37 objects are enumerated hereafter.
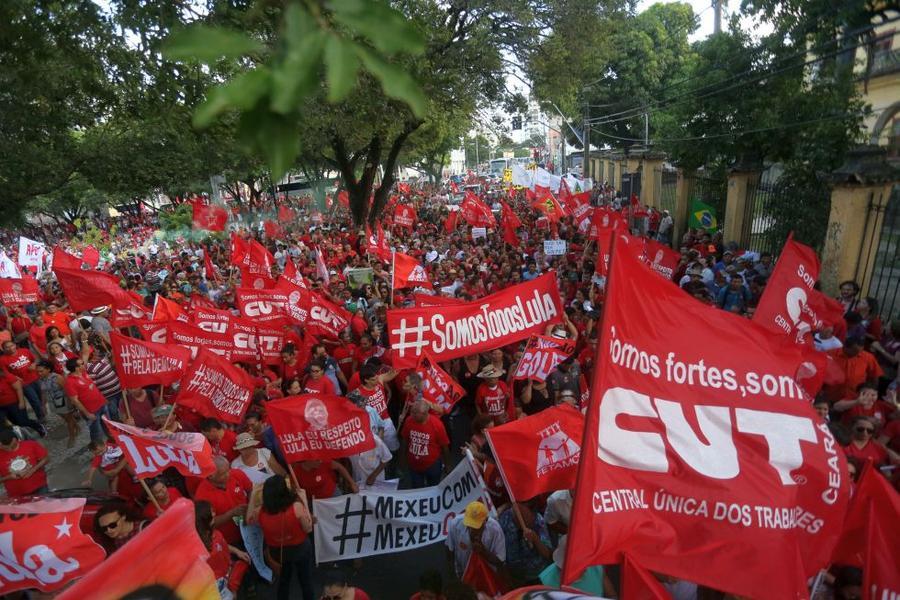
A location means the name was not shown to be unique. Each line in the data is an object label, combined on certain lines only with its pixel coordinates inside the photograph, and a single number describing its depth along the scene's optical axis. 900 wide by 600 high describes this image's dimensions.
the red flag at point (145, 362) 6.27
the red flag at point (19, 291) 11.41
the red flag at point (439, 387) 6.05
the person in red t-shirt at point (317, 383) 6.46
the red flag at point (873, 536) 3.06
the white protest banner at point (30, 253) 14.26
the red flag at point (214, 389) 6.05
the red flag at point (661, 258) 9.27
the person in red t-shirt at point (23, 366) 8.38
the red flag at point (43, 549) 3.34
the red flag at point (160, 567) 2.21
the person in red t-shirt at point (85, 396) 7.27
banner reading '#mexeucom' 4.86
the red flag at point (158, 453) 4.57
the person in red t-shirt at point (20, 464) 5.45
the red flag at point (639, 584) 2.72
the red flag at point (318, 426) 5.06
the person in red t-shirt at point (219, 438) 5.42
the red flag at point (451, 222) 21.09
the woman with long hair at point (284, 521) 4.27
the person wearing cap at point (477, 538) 4.07
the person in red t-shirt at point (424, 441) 5.57
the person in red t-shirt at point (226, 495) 4.66
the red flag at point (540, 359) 6.08
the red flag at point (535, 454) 4.44
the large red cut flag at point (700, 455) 2.73
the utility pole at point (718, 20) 19.84
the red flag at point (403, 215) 19.38
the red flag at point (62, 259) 11.62
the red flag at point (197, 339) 7.18
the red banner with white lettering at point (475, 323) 6.27
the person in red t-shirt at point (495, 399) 5.94
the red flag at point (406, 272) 10.21
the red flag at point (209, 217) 22.00
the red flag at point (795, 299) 5.88
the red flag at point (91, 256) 16.23
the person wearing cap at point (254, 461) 5.05
